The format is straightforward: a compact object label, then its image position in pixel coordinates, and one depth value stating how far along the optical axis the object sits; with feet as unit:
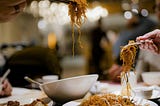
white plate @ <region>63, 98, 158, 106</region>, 4.96
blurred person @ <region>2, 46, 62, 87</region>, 10.14
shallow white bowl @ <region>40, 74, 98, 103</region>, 5.35
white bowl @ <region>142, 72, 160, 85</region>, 7.19
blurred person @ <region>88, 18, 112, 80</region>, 20.99
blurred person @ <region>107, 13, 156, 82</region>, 13.57
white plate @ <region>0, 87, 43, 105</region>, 5.85
